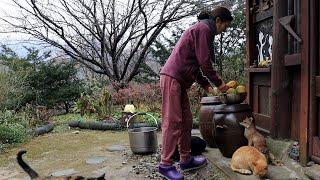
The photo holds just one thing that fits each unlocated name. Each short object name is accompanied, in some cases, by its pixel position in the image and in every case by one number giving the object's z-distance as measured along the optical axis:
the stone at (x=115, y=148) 4.34
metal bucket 3.82
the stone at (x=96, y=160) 3.79
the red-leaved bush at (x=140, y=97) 7.14
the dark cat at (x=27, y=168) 2.17
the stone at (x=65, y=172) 3.36
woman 2.65
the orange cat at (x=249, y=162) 2.52
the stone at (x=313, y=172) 2.44
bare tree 8.62
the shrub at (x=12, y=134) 4.88
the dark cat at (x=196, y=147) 3.31
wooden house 2.59
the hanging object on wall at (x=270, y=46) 3.52
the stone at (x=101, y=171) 3.38
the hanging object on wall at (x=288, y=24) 2.73
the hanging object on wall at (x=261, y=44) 3.70
